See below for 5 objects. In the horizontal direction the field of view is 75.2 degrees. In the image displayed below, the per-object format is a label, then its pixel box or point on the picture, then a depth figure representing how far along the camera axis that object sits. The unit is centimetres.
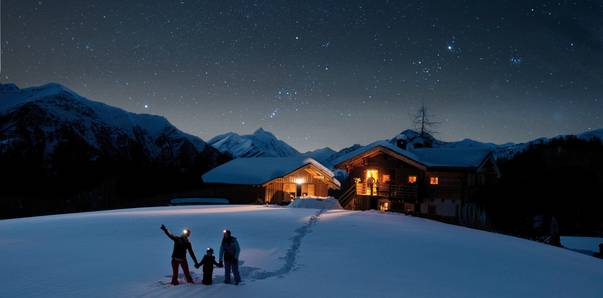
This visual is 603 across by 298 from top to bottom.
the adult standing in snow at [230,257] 994
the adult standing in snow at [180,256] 963
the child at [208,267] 978
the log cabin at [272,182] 4294
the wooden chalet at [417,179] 3594
